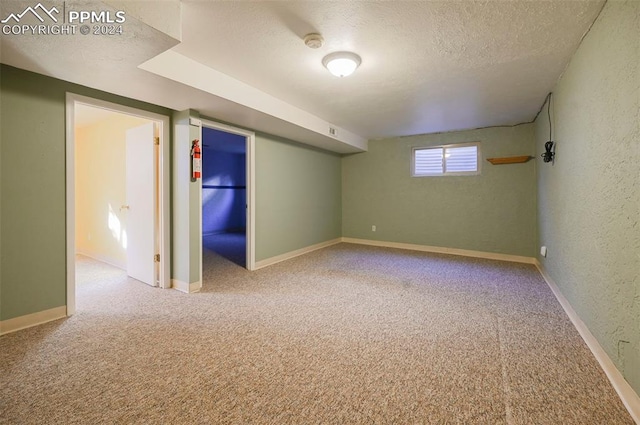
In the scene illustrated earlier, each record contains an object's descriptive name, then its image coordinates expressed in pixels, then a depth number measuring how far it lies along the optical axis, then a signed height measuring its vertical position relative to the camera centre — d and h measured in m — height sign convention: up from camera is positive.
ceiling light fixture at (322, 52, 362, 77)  2.38 +1.31
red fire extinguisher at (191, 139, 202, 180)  3.20 +0.59
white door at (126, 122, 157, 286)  3.36 +0.08
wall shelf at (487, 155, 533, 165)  4.54 +0.85
